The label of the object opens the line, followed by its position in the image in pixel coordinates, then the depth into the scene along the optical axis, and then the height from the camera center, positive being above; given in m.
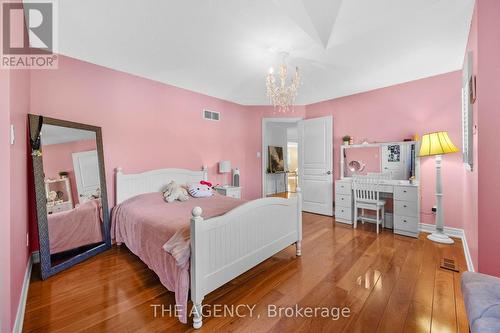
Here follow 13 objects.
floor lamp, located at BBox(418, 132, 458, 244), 2.81 +0.17
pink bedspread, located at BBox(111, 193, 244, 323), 1.56 -0.61
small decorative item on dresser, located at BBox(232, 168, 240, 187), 4.38 -0.26
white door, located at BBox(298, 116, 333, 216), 4.28 +0.03
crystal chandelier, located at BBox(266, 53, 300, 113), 2.68 +0.99
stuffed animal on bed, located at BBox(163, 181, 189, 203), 2.82 -0.39
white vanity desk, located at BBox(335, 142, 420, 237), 3.09 -0.52
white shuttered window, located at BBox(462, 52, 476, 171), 1.91 +0.57
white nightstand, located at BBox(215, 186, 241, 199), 3.92 -0.48
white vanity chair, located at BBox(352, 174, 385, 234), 3.34 -0.53
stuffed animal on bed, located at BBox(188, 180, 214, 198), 3.12 -0.38
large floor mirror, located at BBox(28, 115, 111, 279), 2.08 -0.29
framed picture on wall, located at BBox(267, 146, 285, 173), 6.70 +0.18
